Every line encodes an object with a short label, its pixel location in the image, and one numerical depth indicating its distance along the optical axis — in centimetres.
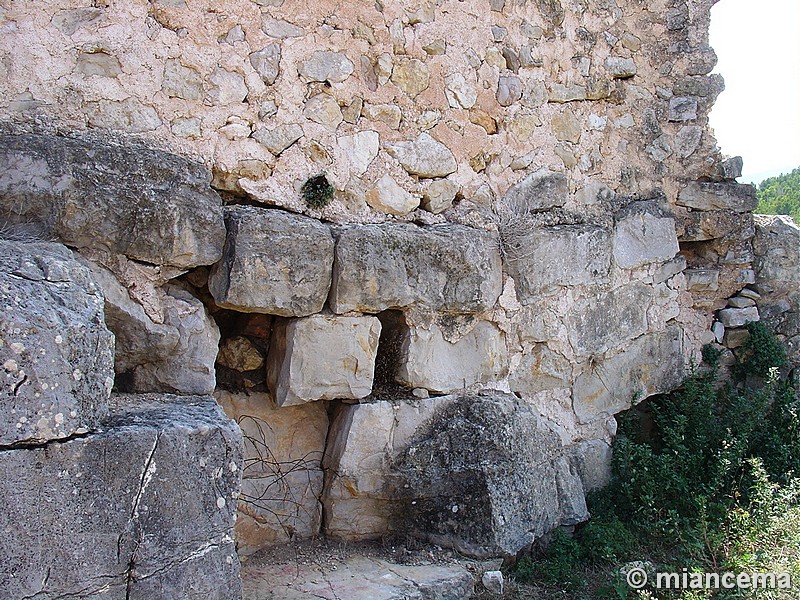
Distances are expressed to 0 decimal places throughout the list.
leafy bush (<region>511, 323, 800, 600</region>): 318
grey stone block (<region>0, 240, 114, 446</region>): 187
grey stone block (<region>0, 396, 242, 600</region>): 187
